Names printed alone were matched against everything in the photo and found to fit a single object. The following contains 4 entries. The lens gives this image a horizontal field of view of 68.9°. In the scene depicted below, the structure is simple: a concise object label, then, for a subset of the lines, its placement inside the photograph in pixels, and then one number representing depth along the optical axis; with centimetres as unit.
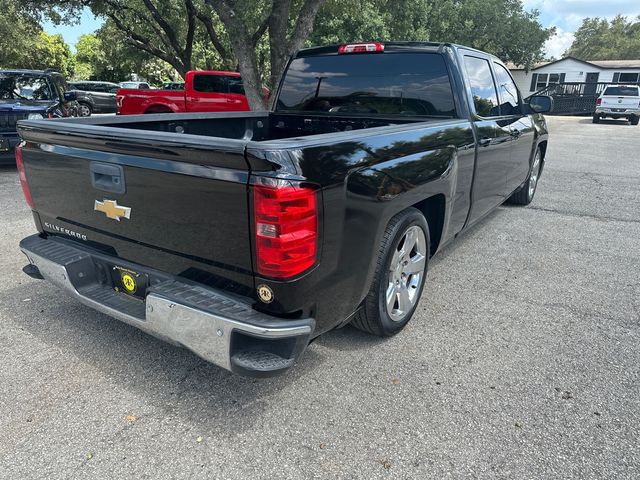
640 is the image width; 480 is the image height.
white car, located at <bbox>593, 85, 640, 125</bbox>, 2338
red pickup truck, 1364
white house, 4056
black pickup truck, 206
